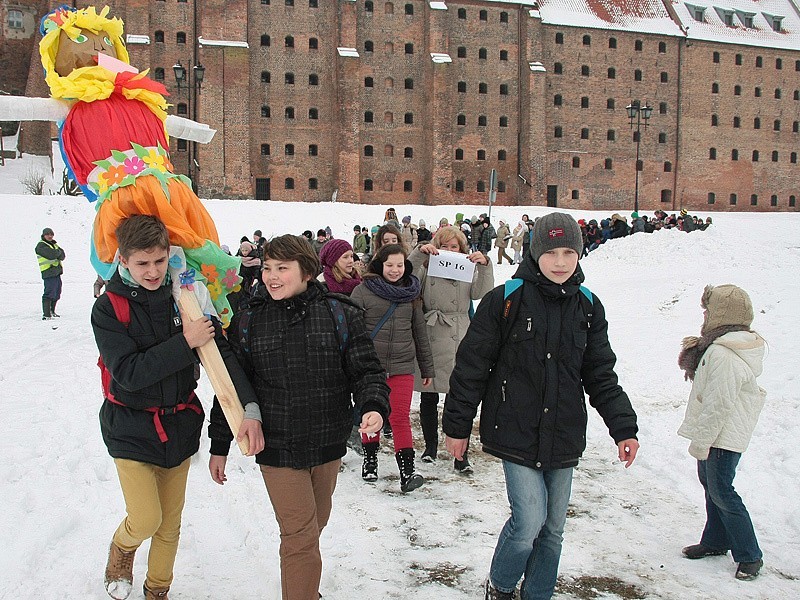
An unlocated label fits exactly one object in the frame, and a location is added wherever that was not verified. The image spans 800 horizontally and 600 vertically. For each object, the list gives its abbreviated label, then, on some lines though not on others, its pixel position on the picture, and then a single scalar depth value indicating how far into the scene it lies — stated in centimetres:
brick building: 3928
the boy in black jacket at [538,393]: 304
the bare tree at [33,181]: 3006
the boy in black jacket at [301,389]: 285
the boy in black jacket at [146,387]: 282
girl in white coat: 365
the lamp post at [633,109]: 2964
